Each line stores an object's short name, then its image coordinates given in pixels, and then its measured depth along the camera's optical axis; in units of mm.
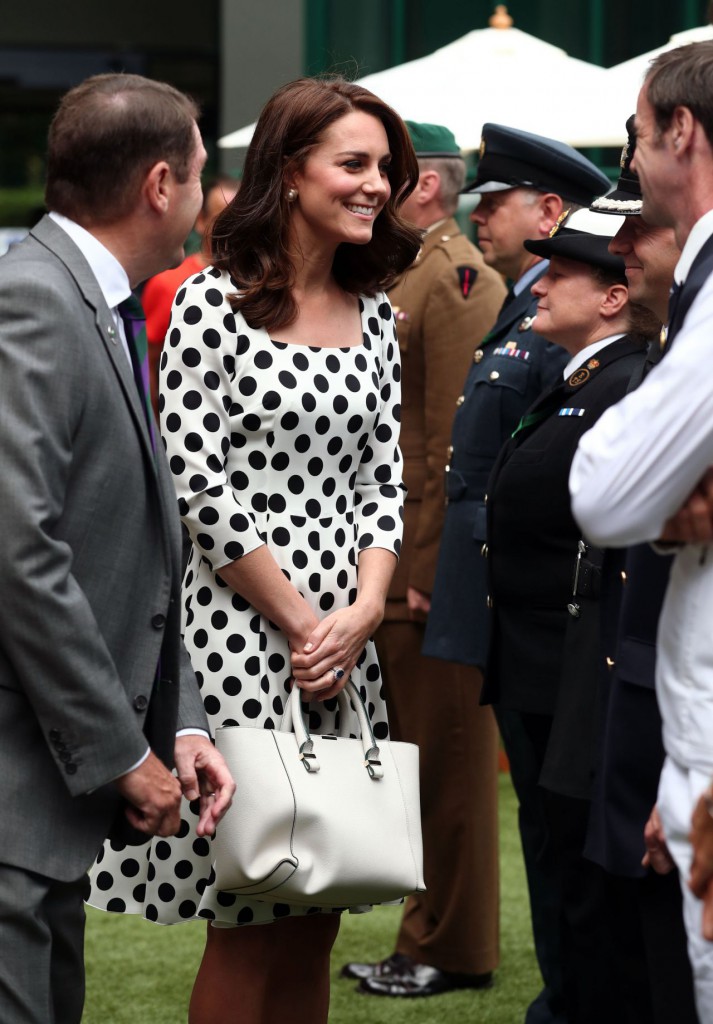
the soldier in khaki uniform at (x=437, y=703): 8632
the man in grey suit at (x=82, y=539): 4401
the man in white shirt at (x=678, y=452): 4005
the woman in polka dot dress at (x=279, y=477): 6046
